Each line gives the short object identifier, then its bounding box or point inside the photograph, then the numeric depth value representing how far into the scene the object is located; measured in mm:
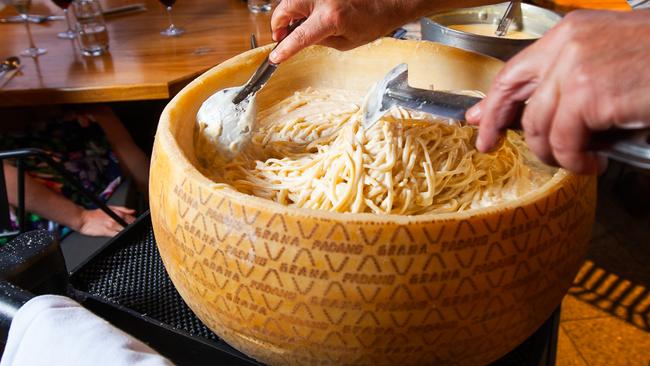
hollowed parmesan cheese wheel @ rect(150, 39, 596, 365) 574
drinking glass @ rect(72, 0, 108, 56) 2027
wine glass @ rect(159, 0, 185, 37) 2254
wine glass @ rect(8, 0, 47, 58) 2066
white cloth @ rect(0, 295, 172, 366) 472
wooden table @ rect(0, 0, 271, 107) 1769
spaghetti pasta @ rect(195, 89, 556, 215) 749
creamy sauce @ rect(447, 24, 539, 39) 1678
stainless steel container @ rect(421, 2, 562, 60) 1308
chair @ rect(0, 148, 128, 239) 1121
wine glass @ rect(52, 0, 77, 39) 2215
